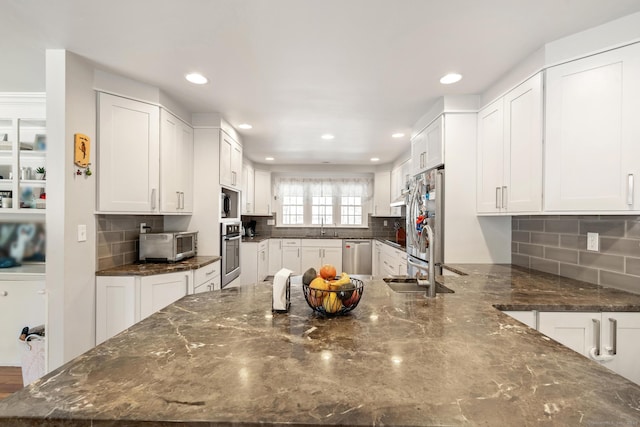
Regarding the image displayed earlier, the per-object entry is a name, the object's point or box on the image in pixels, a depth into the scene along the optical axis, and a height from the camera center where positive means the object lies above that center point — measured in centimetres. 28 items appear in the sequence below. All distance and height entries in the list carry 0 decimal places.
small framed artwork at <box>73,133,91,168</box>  214 +44
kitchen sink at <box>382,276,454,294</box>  190 -44
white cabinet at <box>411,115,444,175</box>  281 +69
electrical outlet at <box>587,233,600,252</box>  198 -17
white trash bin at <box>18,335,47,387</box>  225 -106
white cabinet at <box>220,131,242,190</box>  341 +62
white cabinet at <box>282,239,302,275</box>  610 -80
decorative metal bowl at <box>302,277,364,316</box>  122 -34
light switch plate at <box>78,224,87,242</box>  218 -15
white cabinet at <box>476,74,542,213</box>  201 +47
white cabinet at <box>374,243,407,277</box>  400 -69
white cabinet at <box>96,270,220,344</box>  232 -68
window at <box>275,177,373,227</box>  671 +24
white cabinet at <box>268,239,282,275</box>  614 -81
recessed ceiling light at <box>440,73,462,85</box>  234 +106
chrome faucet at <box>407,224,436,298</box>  158 -31
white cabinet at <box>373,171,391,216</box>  611 +43
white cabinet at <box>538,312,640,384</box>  153 -59
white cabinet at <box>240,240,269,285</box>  517 -82
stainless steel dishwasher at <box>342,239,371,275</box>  600 -82
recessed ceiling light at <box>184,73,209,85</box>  238 +107
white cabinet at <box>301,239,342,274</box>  605 -77
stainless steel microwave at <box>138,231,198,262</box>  278 -31
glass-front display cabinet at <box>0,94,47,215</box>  269 +51
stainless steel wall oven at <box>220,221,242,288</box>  337 -43
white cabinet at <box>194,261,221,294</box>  272 -62
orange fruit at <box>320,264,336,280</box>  132 -25
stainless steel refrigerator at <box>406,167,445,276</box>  275 +1
